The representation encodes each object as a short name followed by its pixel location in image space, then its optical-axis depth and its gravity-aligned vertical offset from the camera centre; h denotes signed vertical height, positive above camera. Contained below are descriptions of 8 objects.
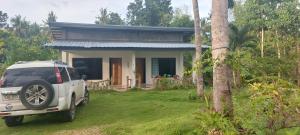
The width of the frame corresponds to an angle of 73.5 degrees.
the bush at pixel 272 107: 2.70 -0.50
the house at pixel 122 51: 12.58 +1.32
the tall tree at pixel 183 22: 23.00 +5.77
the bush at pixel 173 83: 12.17 -0.72
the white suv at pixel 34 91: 5.30 -0.49
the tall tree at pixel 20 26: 35.05 +8.21
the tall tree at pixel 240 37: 13.95 +2.34
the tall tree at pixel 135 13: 31.15 +9.63
